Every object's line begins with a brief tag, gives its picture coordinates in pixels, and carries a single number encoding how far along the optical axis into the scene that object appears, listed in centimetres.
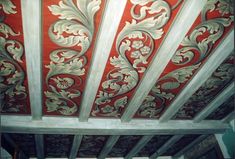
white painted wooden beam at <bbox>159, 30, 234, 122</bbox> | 290
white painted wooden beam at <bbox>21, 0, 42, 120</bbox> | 216
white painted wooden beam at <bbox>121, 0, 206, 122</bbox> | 234
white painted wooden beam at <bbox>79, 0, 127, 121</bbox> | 223
